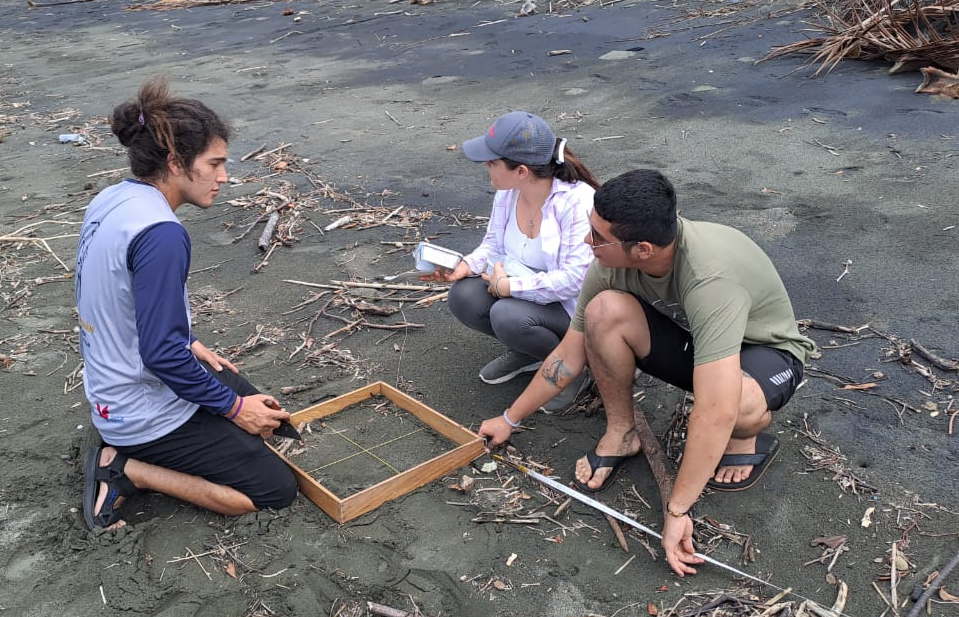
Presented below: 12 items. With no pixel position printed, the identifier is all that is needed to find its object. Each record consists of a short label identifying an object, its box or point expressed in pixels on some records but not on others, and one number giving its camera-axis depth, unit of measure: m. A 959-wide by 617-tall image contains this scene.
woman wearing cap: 3.50
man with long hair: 2.80
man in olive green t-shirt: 2.68
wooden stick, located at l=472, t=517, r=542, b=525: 3.10
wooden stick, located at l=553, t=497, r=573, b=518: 3.13
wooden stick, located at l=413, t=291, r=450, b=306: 4.91
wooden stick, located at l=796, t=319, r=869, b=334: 4.12
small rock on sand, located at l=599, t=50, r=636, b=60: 9.89
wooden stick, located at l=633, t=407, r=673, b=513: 3.14
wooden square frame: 3.11
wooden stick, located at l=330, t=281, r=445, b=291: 5.06
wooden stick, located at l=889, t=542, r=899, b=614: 2.58
